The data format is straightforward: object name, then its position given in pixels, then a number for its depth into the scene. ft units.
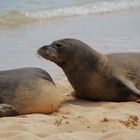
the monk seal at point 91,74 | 36.51
